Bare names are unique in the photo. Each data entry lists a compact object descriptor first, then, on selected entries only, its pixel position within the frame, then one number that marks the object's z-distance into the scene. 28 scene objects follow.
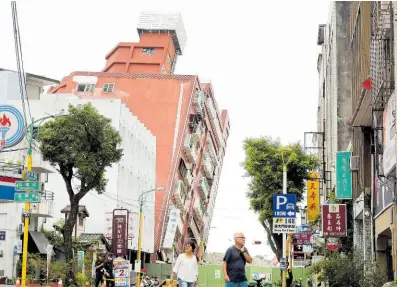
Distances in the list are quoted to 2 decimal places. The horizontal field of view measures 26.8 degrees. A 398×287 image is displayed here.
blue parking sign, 31.52
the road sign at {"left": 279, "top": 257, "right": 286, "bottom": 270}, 36.83
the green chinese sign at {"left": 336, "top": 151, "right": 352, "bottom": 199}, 41.81
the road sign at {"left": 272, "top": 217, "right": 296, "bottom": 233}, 31.36
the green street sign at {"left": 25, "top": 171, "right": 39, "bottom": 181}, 30.31
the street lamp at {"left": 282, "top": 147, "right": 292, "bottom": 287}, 33.62
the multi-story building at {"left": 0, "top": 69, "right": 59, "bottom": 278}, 44.92
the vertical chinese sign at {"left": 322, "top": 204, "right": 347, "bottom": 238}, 44.44
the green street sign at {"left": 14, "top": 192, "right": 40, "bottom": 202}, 29.69
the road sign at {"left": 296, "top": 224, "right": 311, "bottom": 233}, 65.53
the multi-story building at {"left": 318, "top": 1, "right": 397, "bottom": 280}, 25.77
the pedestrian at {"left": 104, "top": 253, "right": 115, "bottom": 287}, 29.19
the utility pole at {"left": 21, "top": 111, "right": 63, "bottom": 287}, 30.17
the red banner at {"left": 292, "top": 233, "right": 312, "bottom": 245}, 62.13
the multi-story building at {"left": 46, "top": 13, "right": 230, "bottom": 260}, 86.25
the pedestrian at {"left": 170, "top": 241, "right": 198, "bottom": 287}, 18.73
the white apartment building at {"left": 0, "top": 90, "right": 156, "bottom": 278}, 53.38
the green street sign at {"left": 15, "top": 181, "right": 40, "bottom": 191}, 29.80
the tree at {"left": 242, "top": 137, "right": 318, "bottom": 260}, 58.16
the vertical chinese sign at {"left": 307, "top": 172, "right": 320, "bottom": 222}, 62.25
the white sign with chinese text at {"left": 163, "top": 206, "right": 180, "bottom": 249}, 82.19
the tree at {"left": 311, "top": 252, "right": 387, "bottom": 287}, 34.91
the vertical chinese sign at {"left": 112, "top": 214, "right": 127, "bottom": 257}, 62.16
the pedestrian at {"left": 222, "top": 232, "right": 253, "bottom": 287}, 16.33
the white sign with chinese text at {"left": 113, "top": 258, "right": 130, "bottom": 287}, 35.91
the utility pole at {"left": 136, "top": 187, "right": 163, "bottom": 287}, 54.57
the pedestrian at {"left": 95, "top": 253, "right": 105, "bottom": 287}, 29.19
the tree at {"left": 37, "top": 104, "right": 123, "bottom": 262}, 42.44
